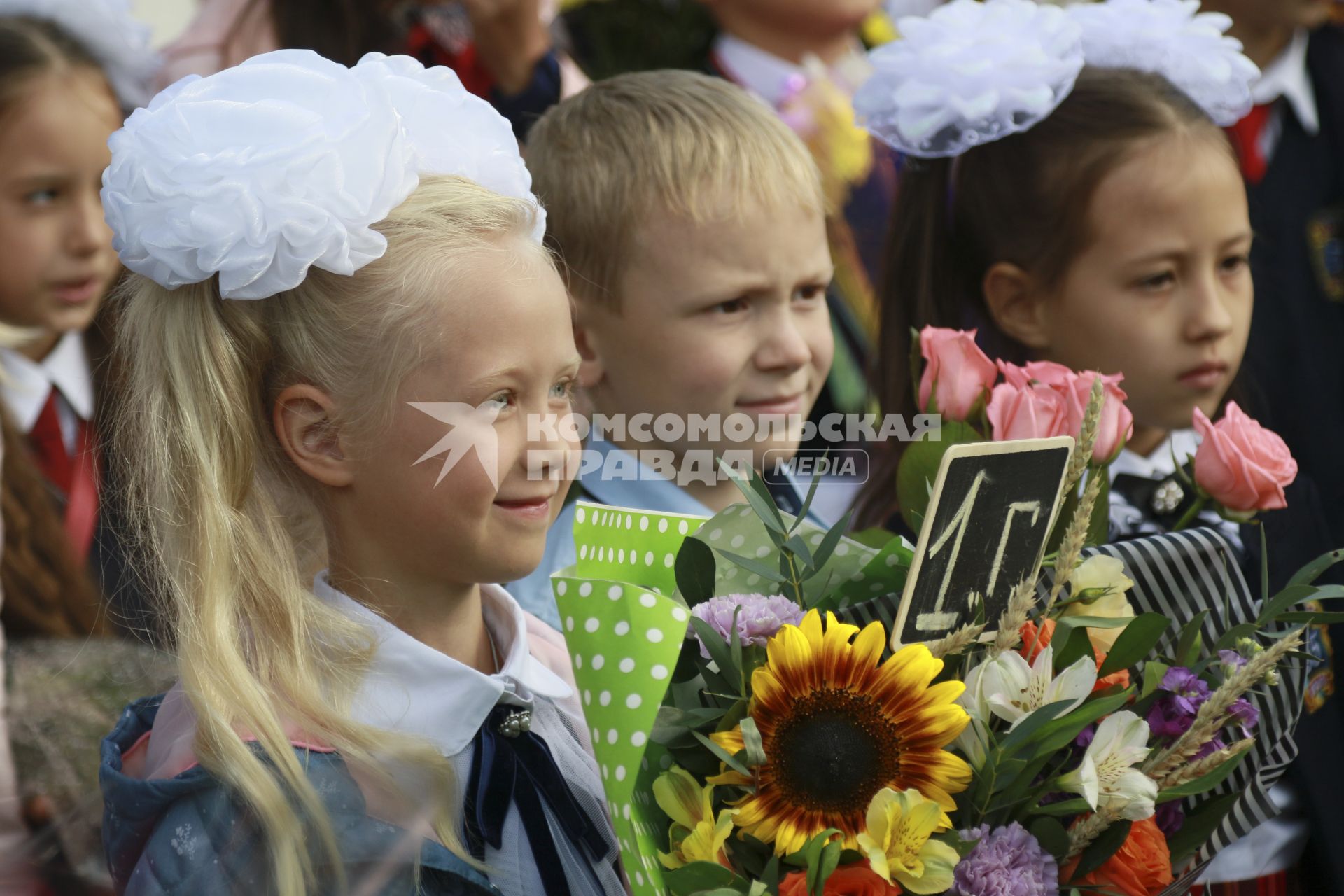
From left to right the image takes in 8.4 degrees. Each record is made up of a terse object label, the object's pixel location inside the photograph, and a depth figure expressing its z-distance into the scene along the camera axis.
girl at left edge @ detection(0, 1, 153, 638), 5.05
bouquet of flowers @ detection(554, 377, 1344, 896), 4.21
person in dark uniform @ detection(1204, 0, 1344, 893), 6.39
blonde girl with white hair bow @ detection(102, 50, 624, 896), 4.28
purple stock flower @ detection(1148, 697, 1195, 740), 4.26
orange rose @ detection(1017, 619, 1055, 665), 4.26
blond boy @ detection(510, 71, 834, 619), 4.65
